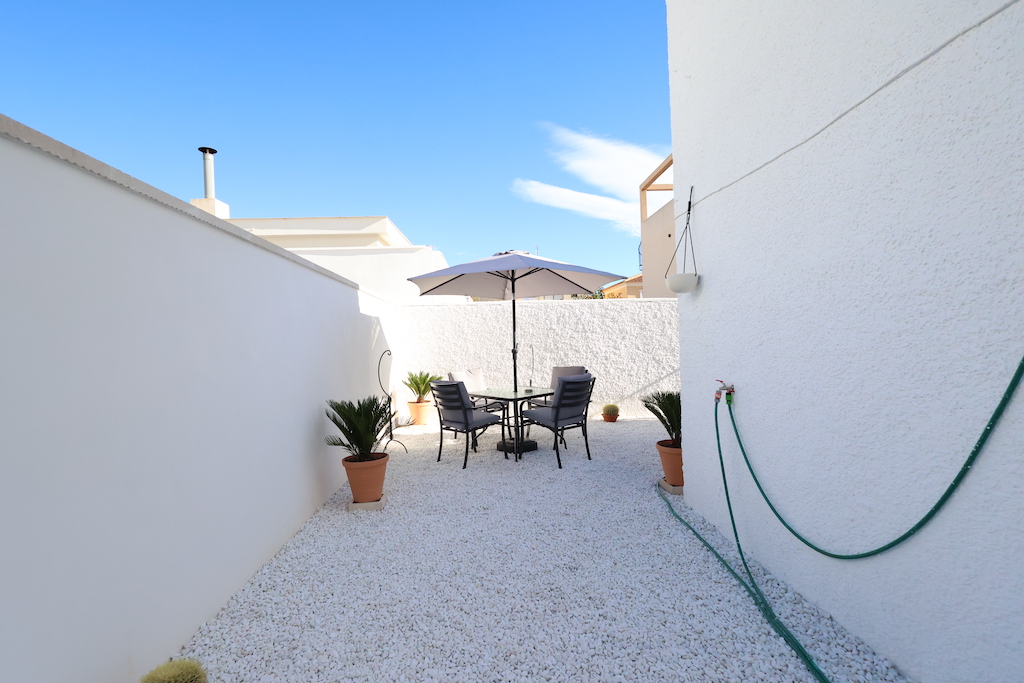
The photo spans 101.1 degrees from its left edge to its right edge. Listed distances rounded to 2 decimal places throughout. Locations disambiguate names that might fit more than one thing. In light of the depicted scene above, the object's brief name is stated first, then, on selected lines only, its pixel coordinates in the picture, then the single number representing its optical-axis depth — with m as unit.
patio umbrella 4.93
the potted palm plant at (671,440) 3.83
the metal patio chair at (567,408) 4.71
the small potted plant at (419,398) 6.96
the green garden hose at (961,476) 1.29
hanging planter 3.08
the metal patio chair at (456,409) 4.70
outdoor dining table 5.12
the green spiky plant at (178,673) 1.45
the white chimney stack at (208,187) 9.11
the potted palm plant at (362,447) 3.53
